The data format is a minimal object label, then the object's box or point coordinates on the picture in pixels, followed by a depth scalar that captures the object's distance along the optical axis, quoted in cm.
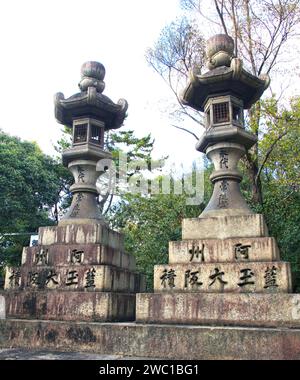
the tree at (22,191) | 1497
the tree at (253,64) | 1202
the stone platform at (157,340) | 459
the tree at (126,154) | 2016
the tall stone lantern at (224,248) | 533
